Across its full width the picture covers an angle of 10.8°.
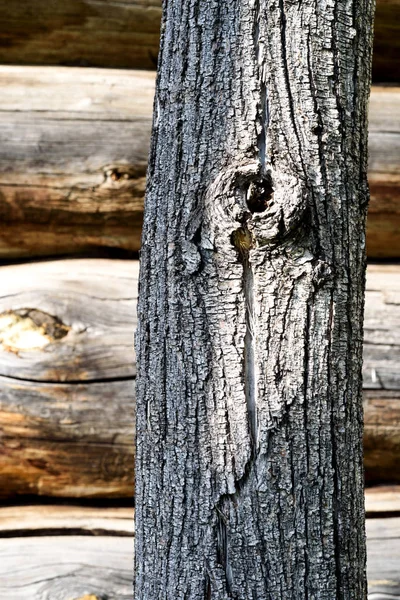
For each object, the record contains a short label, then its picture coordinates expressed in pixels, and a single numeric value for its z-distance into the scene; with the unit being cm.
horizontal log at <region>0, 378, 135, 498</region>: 245
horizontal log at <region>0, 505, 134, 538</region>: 247
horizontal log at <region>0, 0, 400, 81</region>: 260
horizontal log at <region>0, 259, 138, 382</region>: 245
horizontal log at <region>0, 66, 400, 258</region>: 251
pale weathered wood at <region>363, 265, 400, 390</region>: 253
